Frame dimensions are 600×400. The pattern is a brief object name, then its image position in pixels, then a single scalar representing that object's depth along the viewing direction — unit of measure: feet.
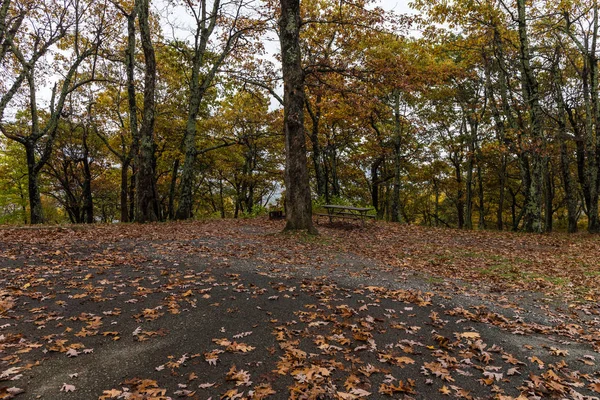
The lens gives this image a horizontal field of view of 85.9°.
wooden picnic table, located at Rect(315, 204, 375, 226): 46.61
